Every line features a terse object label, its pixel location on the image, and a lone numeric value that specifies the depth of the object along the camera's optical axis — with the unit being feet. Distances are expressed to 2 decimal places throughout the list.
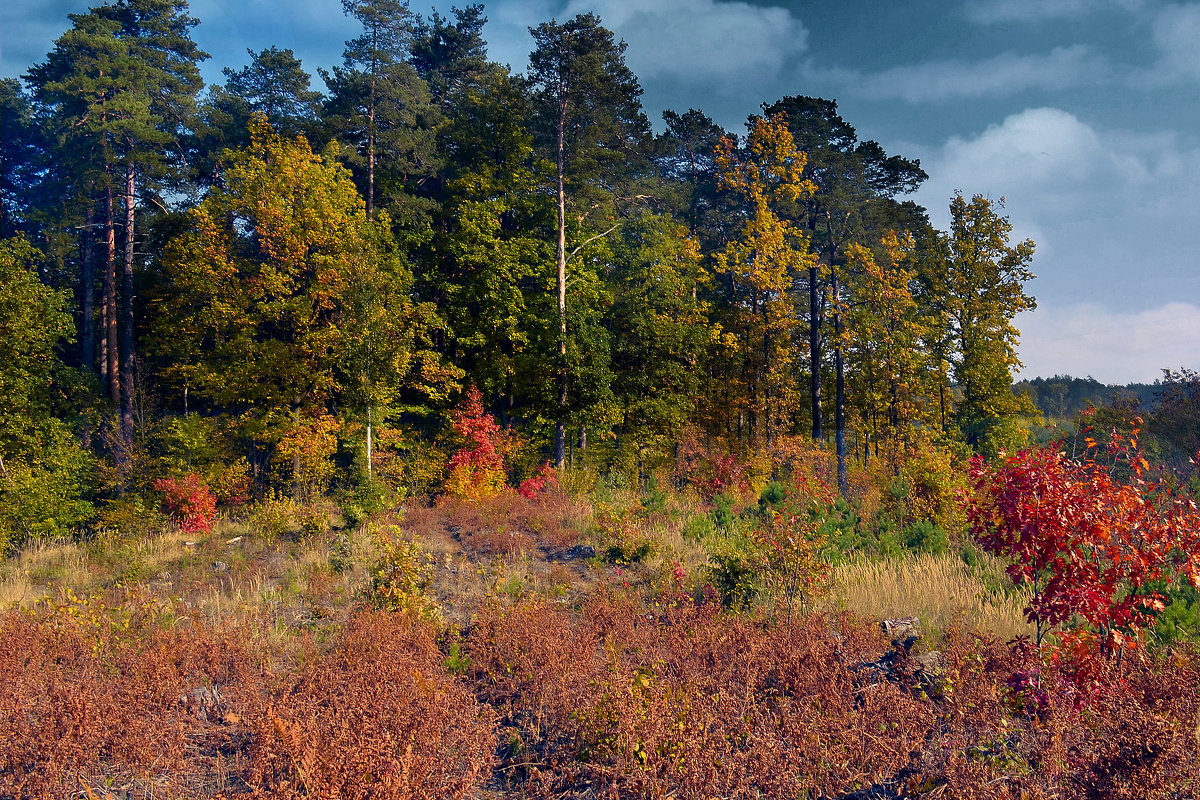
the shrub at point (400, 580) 25.88
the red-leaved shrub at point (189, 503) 49.11
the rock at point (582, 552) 37.22
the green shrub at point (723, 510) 41.93
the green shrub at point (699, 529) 38.95
